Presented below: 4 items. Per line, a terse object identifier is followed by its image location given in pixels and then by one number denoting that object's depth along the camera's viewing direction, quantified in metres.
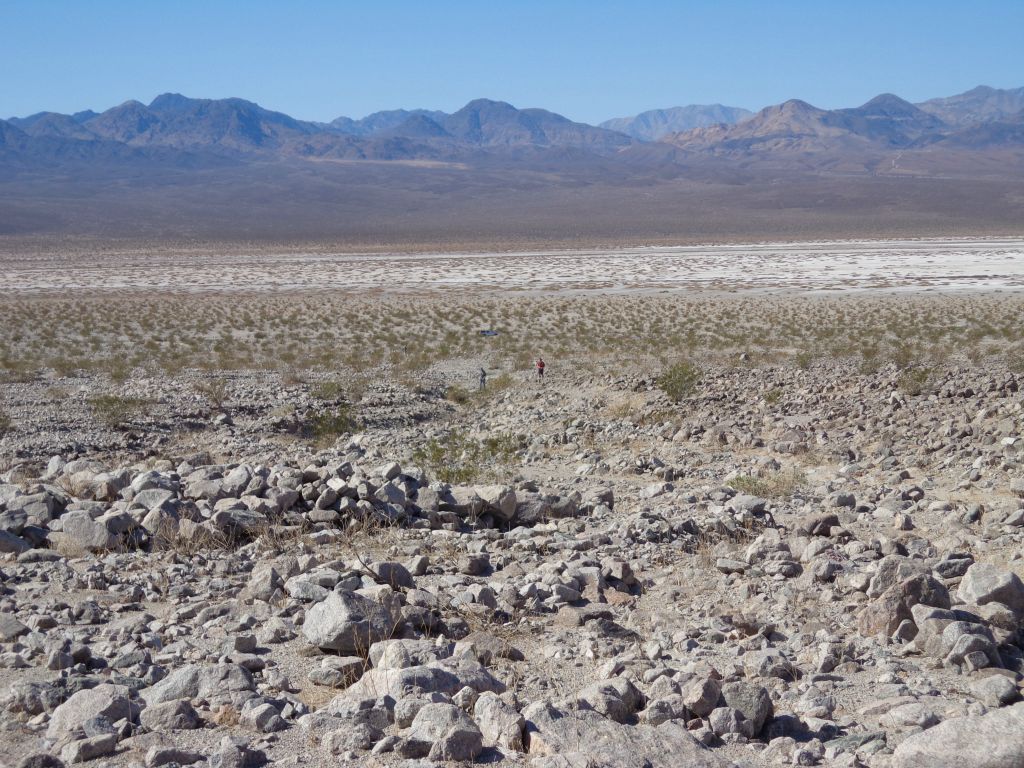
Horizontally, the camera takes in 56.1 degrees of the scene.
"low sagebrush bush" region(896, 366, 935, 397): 13.88
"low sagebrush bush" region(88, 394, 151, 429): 14.70
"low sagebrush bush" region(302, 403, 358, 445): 14.39
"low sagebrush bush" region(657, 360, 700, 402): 15.69
